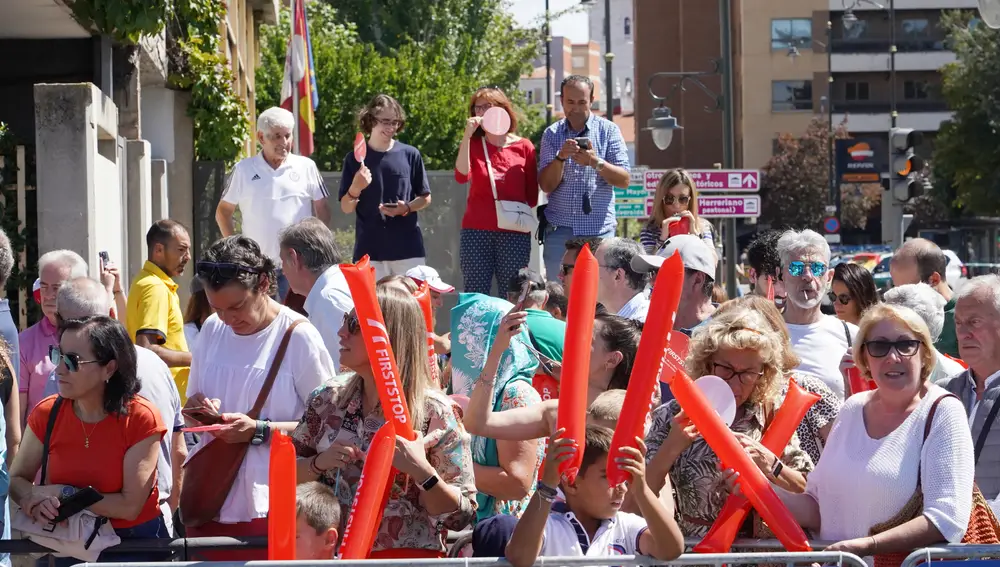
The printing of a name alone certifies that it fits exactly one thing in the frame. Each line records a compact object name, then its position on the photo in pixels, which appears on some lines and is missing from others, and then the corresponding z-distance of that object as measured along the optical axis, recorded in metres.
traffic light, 20.86
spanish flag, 15.26
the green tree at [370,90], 35.81
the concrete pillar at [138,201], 13.56
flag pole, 14.99
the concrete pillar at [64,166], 10.61
